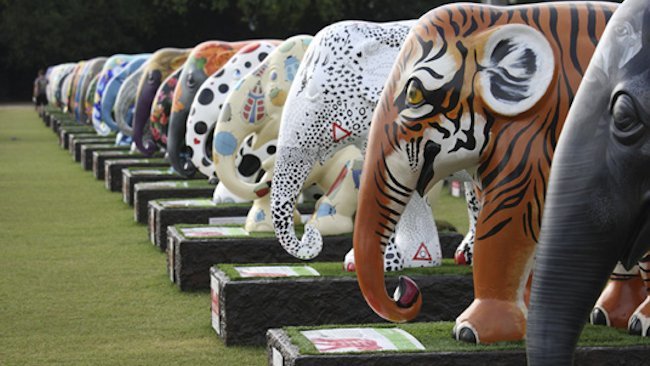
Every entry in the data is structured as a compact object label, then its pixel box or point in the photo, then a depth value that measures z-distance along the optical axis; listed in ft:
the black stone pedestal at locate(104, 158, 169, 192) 48.01
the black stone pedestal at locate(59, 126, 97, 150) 75.80
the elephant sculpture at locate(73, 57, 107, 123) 72.90
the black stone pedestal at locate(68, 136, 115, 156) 65.24
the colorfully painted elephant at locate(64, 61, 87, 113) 83.24
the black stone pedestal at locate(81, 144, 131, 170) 58.70
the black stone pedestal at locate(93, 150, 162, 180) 53.42
